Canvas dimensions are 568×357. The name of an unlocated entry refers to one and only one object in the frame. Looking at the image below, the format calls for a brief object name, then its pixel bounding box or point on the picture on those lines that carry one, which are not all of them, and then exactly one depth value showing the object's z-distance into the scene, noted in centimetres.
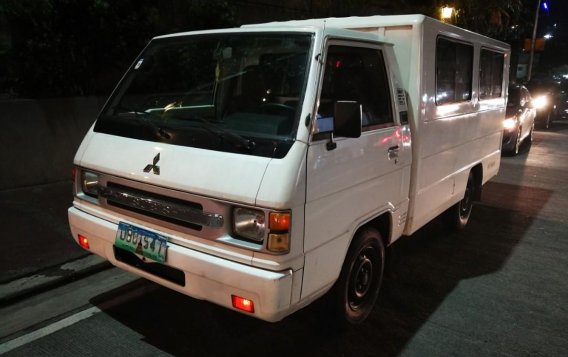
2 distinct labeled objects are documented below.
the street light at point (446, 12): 1370
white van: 258
